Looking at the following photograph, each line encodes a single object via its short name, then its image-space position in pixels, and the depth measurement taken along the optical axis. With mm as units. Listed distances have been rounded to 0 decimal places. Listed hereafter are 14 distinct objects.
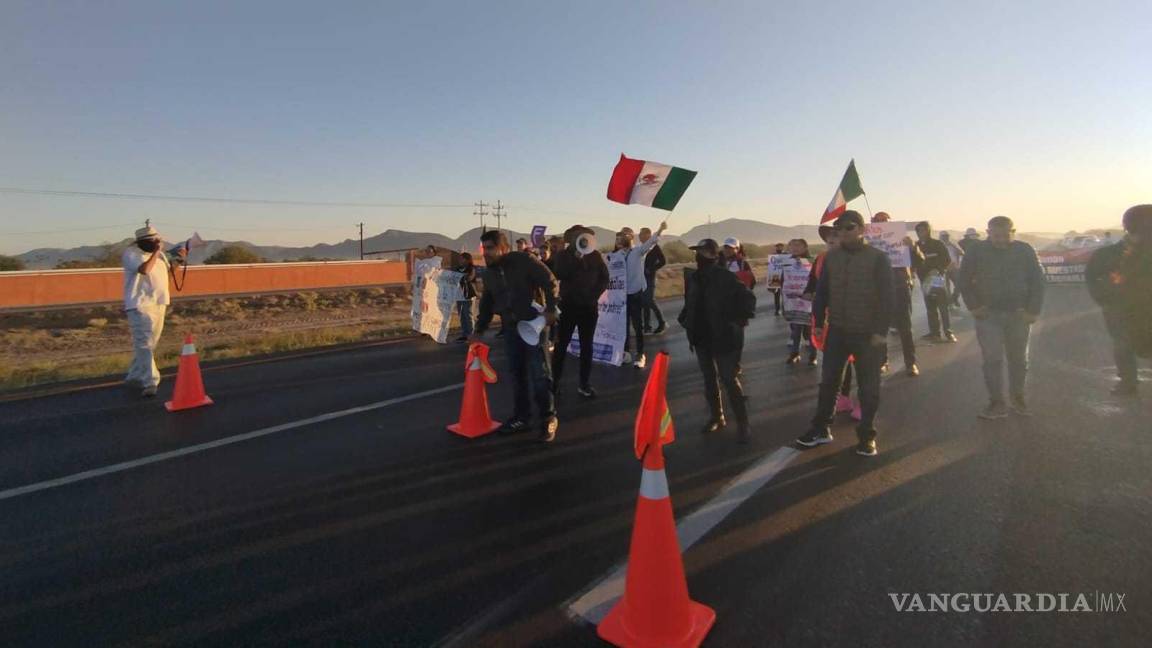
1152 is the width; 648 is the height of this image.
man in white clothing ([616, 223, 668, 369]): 9359
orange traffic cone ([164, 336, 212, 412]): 7160
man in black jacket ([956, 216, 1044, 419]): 6047
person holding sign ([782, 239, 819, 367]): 9016
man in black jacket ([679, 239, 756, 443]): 5555
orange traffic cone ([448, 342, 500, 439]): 6012
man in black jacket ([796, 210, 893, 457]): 5109
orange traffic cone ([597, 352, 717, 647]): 2773
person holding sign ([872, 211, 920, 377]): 6671
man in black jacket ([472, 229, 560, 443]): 5848
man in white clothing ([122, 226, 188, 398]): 7512
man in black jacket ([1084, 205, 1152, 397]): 5496
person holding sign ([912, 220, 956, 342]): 10195
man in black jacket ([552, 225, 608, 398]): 6902
